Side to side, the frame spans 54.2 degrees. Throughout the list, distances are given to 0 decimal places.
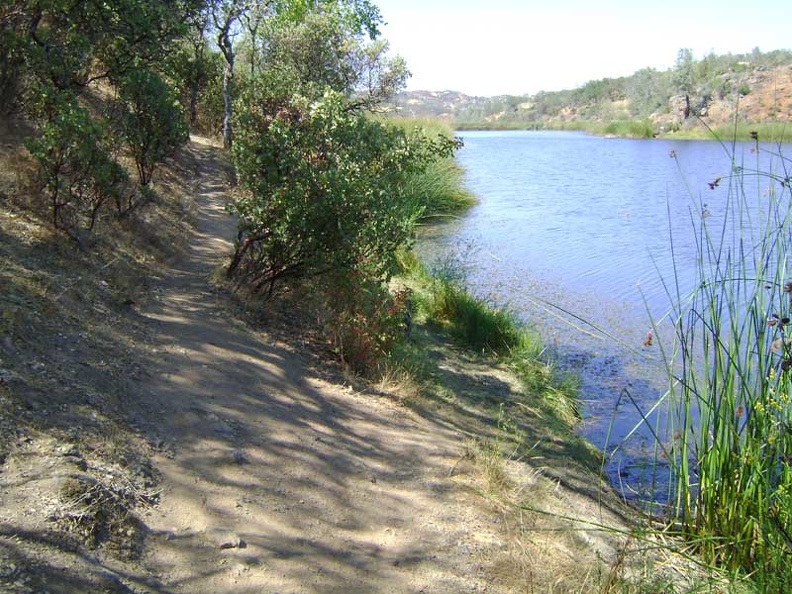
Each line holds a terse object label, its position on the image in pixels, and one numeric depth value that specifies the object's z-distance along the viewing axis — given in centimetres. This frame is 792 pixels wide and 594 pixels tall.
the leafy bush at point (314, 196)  600
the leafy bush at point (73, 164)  554
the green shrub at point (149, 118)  770
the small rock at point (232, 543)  345
